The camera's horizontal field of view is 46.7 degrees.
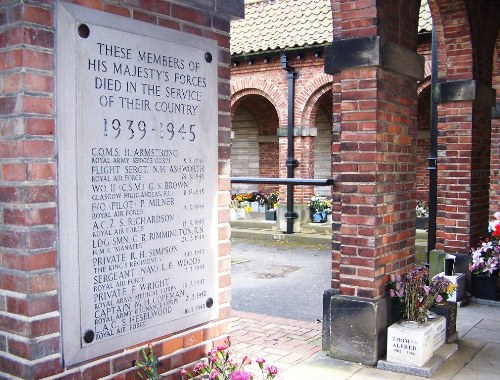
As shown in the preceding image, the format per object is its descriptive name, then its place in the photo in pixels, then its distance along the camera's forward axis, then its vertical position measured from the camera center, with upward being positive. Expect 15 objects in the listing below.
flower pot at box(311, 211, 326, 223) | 15.23 -1.38
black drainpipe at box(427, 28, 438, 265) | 6.93 +0.09
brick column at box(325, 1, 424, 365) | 4.61 +0.00
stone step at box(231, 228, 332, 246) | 13.55 -1.75
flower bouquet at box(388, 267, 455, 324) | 4.79 -1.09
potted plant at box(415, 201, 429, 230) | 13.94 -1.26
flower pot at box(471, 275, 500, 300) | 6.80 -1.46
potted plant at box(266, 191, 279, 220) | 17.51 -1.11
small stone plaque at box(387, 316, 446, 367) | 4.52 -1.42
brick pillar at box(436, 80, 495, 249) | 6.96 +0.04
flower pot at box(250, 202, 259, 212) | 17.83 -1.27
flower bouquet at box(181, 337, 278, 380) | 2.84 -1.01
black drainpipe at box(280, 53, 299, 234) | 14.30 +0.17
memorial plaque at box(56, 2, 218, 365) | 2.30 -0.07
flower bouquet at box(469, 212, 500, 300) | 6.78 -1.24
